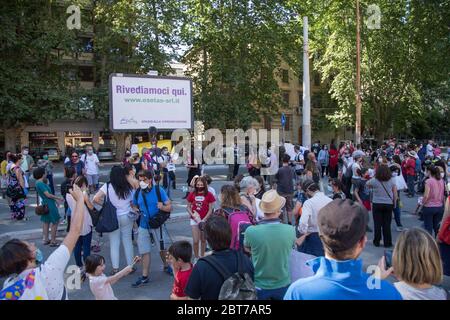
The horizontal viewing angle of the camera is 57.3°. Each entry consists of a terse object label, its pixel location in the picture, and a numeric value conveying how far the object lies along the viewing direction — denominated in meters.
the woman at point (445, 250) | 4.97
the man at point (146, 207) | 5.79
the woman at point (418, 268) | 2.40
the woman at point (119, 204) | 5.88
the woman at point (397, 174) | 8.72
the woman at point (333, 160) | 15.92
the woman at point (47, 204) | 7.54
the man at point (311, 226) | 4.93
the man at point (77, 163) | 12.27
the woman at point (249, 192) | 5.61
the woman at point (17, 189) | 9.90
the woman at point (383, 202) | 7.38
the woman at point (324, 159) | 17.58
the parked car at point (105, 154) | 33.44
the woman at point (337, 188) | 6.81
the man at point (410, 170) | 12.56
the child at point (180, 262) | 3.61
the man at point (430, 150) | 16.06
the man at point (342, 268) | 2.03
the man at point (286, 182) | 8.88
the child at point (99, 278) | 3.76
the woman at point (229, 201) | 5.07
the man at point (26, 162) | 13.44
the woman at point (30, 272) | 2.58
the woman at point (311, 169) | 9.02
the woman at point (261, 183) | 7.56
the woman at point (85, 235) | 6.19
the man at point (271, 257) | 3.56
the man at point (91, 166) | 13.81
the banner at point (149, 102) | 8.31
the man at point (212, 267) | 2.89
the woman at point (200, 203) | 6.25
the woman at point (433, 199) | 6.83
